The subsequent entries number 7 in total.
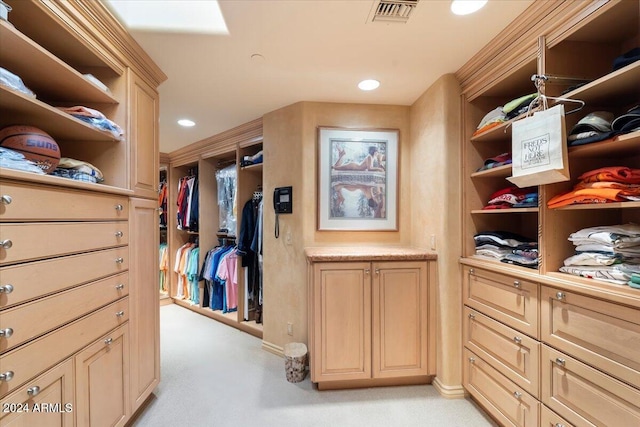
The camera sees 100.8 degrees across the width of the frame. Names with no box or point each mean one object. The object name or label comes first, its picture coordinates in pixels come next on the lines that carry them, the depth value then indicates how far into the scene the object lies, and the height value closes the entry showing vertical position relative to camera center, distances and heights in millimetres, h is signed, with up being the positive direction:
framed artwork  2449 +327
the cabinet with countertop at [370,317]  1993 -784
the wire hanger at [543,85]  1335 +659
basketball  1116 +308
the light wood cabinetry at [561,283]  1081 -337
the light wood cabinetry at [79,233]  1002 -84
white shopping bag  1215 +319
